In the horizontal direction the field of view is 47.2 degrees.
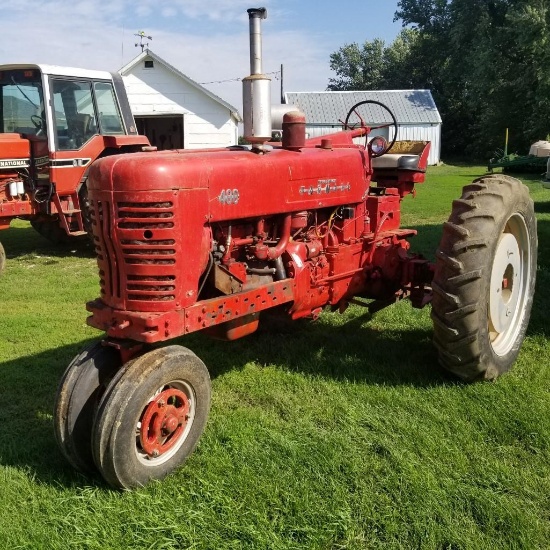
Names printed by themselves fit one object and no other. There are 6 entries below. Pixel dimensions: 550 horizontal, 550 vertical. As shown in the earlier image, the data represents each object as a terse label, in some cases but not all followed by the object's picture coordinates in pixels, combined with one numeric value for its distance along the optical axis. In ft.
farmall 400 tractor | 9.70
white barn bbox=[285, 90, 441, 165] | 100.78
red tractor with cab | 27.20
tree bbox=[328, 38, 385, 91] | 166.15
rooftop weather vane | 77.82
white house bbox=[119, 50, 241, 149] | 65.36
